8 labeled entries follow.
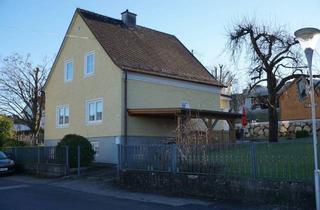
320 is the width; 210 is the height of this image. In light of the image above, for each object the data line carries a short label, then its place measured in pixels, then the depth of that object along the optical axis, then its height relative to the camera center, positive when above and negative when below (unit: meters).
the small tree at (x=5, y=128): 37.00 +1.51
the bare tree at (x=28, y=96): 45.34 +5.11
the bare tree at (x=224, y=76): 64.00 +10.01
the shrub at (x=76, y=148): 22.41 -0.13
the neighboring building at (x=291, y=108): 49.42 +4.21
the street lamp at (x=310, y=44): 10.55 +2.44
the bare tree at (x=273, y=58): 28.89 +5.70
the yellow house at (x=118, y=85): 25.50 +3.85
